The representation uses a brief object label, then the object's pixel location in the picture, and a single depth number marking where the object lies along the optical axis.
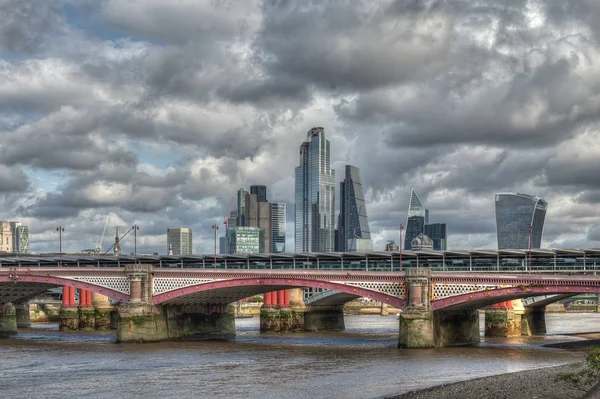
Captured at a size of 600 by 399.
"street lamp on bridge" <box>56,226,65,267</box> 142.34
